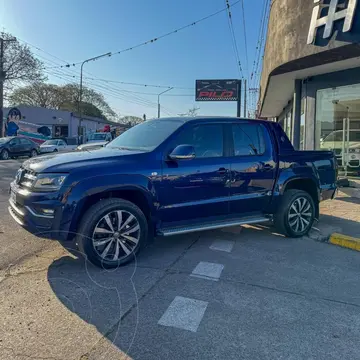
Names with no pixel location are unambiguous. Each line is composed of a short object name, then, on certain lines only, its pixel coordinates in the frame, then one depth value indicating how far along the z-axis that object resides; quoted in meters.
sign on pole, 41.06
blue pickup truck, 3.96
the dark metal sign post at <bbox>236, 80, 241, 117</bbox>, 34.01
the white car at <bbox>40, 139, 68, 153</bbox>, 28.85
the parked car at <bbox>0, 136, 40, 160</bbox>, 22.72
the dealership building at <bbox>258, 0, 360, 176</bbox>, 7.63
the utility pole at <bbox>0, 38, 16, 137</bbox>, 30.95
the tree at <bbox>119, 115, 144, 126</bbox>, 85.31
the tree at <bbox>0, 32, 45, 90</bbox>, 32.09
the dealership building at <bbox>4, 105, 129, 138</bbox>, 45.37
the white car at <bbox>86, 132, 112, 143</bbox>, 31.93
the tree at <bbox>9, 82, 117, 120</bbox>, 51.88
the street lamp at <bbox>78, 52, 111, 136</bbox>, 24.37
